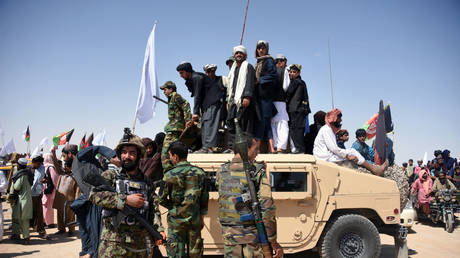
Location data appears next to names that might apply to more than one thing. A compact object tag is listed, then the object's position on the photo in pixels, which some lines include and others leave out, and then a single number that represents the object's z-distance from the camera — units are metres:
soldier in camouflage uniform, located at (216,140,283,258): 2.63
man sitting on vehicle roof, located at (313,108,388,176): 4.77
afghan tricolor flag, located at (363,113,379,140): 9.02
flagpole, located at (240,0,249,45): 6.20
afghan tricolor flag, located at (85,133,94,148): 15.76
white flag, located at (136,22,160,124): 6.93
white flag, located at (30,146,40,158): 15.84
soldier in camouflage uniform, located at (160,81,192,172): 4.96
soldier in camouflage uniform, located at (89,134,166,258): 2.29
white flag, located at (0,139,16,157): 14.55
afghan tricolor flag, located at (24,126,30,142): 18.41
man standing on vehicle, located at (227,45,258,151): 4.68
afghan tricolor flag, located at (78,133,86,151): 16.05
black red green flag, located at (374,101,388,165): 5.21
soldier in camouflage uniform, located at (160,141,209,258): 3.13
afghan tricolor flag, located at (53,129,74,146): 14.85
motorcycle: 8.54
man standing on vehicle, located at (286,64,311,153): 5.15
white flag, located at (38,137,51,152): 17.61
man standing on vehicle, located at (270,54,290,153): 5.02
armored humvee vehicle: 4.25
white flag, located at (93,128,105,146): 16.15
